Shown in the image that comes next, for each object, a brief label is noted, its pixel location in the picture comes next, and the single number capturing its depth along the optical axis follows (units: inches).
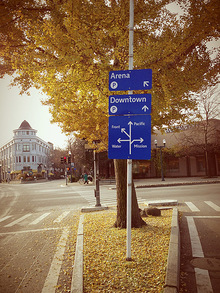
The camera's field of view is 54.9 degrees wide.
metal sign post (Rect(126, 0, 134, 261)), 163.5
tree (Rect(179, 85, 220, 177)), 1025.5
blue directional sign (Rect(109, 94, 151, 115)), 163.8
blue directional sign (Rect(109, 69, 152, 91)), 166.6
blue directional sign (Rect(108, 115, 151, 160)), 161.2
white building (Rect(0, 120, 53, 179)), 3223.4
